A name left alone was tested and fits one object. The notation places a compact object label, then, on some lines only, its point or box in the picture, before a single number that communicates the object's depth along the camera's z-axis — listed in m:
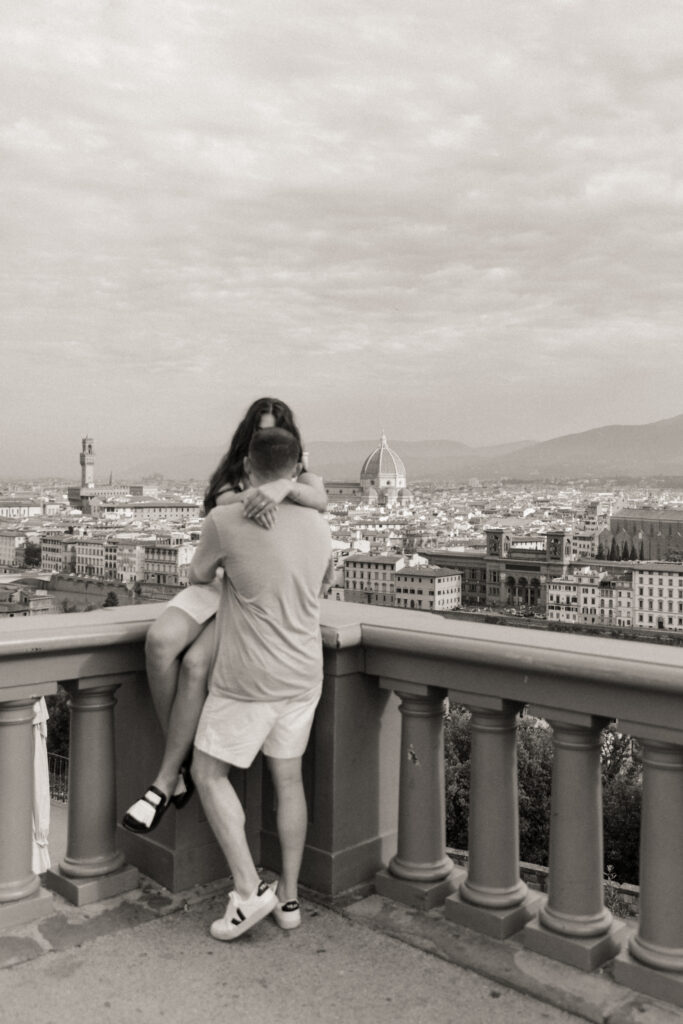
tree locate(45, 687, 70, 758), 24.48
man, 1.95
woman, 1.96
